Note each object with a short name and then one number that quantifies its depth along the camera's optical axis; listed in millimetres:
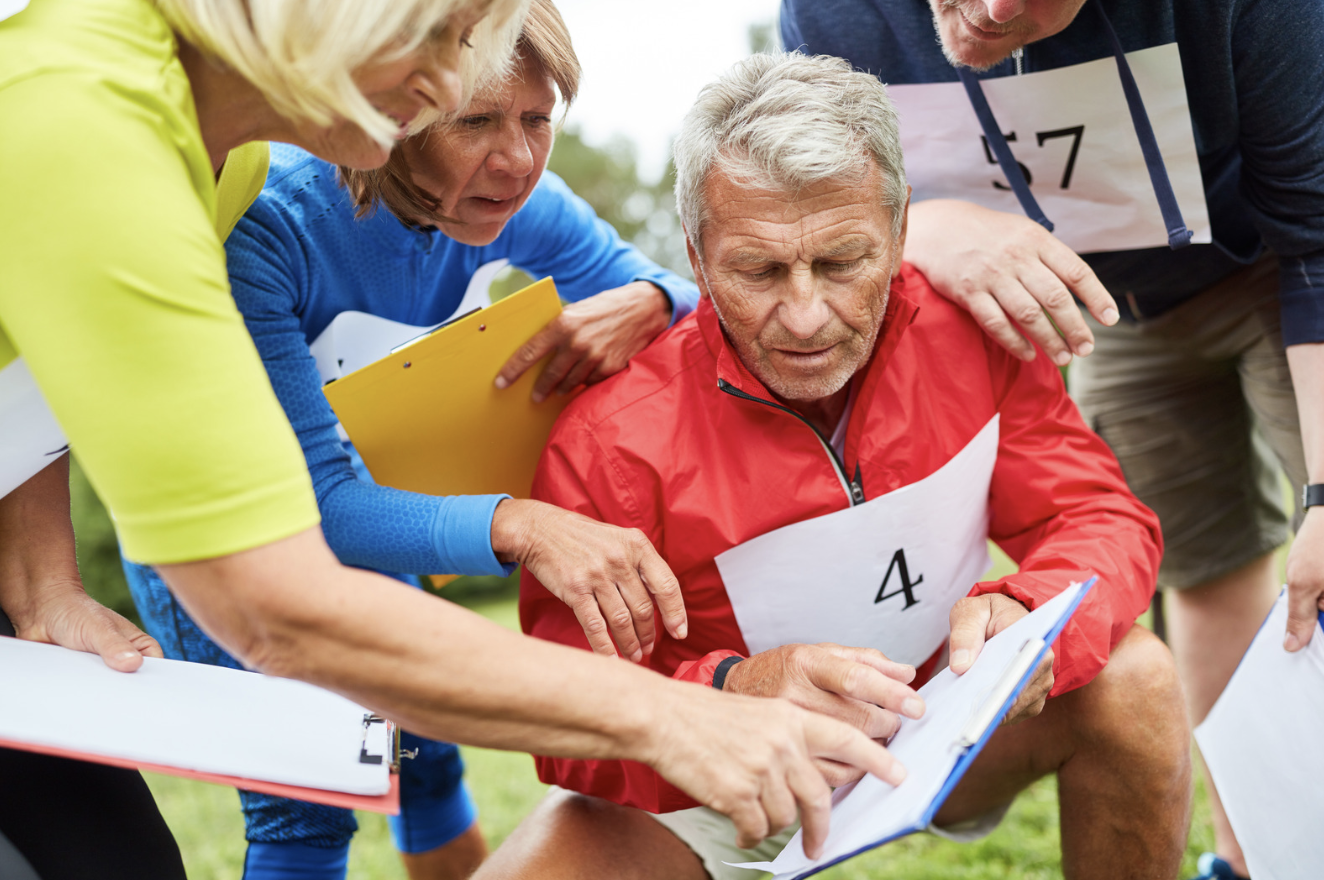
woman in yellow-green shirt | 876
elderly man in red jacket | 1598
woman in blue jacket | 1540
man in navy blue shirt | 1688
